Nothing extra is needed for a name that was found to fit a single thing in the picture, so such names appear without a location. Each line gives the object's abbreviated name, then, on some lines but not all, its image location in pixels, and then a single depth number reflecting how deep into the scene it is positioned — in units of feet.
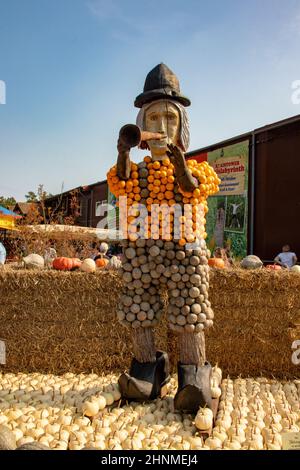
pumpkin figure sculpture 9.04
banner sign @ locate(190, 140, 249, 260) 33.86
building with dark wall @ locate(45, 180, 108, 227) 57.41
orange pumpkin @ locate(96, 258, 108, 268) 15.96
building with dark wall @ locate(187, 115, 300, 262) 30.09
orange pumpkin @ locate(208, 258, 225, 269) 12.74
